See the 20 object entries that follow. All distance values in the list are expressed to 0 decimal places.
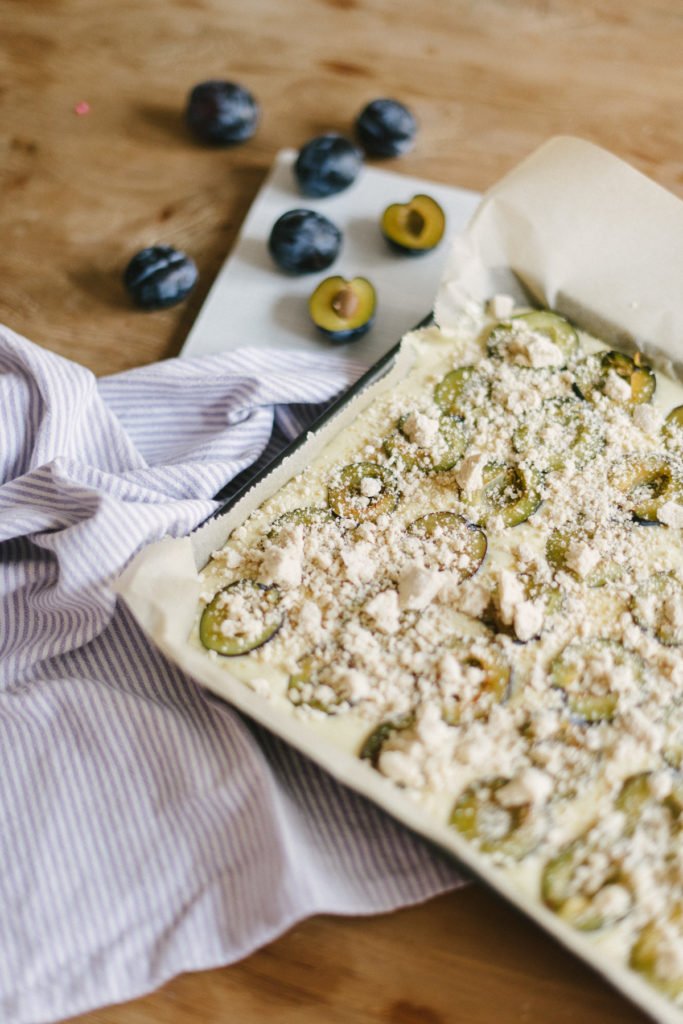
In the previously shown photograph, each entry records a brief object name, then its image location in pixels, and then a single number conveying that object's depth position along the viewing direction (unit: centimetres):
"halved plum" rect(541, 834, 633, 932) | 64
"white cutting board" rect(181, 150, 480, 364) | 84
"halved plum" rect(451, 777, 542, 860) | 66
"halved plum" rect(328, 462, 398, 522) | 73
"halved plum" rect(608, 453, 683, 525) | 73
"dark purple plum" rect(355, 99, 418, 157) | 90
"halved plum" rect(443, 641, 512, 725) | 68
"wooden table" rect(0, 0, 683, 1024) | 88
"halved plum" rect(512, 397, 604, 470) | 75
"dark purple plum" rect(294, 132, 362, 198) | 87
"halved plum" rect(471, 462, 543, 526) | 73
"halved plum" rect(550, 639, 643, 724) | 68
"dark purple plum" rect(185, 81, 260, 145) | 90
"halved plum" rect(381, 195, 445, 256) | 86
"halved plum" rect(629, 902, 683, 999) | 63
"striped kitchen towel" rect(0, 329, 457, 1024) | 67
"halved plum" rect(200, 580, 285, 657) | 70
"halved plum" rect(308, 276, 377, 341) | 82
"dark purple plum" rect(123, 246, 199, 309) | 84
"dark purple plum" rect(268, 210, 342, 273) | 84
